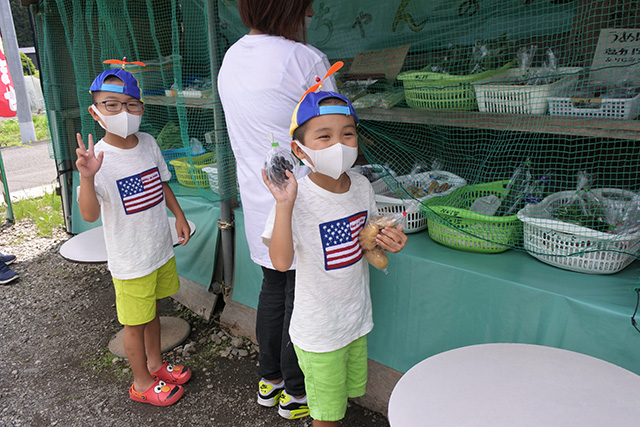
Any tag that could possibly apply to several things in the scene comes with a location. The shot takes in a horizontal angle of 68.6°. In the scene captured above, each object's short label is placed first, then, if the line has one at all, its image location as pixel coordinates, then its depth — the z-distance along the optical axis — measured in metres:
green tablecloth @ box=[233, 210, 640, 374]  1.70
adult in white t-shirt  1.80
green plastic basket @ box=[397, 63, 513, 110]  2.01
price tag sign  2.42
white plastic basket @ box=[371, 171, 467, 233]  2.21
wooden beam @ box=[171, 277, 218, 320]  3.29
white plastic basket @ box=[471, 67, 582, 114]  1.83
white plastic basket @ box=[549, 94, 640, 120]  1.69
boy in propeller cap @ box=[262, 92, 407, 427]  1.49
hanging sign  1.76
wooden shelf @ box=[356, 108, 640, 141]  1.66
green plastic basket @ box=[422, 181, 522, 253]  2.03
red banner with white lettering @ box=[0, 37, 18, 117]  5.67
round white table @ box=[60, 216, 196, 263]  2.49
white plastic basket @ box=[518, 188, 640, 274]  1.74
